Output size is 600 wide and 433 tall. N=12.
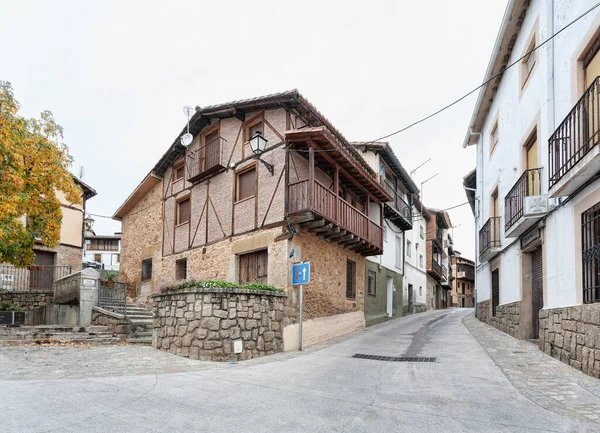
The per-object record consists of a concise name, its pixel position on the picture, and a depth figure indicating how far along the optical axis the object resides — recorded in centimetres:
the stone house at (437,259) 3234
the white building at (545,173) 740
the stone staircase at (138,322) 1311
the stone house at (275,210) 1293
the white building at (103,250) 5050
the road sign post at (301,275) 1144
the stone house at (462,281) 5766
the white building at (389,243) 1878
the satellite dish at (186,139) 1661
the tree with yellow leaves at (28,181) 1123
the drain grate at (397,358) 959
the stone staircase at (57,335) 1198
